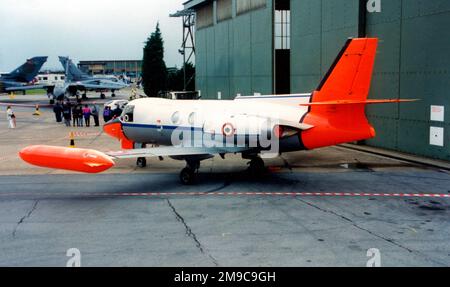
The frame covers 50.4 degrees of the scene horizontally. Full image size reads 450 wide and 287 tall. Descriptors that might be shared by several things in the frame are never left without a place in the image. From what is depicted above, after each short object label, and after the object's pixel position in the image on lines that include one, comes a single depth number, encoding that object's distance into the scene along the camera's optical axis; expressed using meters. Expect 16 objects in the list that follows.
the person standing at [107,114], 33.64
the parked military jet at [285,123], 16.41
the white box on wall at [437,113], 21.08
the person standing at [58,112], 41.78
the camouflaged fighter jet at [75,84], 58.72
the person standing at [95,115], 38.88
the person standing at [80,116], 38.66
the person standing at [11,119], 37.52
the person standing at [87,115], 38.78
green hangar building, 21.44
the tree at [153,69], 68.81
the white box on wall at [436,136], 21.20
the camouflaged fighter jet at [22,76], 70.94
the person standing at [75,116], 38.66
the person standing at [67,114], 38.03
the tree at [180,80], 67.75
